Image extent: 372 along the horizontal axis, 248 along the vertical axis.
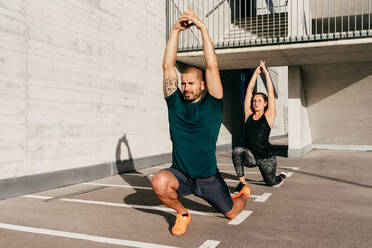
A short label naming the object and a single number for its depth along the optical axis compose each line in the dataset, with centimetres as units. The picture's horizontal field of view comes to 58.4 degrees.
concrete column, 1098
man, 317
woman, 548
